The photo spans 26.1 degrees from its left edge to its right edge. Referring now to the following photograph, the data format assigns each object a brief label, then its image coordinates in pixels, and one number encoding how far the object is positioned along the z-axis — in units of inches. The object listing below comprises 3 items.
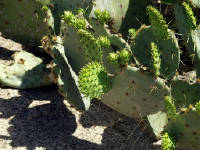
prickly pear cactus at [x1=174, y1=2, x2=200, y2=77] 103.9
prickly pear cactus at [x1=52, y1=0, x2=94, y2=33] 122.4
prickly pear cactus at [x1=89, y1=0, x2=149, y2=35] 120.6
